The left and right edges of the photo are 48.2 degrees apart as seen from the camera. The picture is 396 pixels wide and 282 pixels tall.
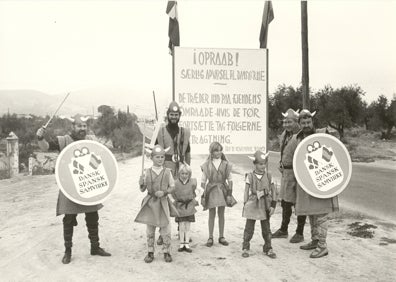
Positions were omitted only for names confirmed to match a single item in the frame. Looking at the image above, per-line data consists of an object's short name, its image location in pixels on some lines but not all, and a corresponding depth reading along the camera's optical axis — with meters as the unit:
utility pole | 11.01
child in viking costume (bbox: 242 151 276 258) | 5.90
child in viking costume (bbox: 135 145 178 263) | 5.74
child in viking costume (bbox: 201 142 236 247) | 6.49
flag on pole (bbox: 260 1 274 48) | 8.41
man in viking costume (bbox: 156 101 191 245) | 6.56
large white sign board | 7.72
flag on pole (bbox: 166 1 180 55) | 8.16
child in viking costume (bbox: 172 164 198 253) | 6.27
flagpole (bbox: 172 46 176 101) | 7.63
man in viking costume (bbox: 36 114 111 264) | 5.75
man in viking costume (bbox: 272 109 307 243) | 6.69
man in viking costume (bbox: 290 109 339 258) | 5.91
